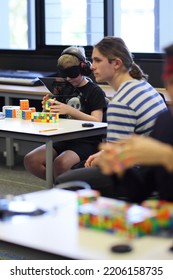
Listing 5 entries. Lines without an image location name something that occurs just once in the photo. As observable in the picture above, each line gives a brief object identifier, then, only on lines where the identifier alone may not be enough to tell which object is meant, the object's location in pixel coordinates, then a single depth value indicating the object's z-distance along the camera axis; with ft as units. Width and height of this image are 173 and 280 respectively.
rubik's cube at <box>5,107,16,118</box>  22.90
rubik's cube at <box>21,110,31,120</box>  22.52
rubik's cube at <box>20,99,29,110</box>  22.83
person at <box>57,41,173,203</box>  8.55
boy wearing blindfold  21.59
